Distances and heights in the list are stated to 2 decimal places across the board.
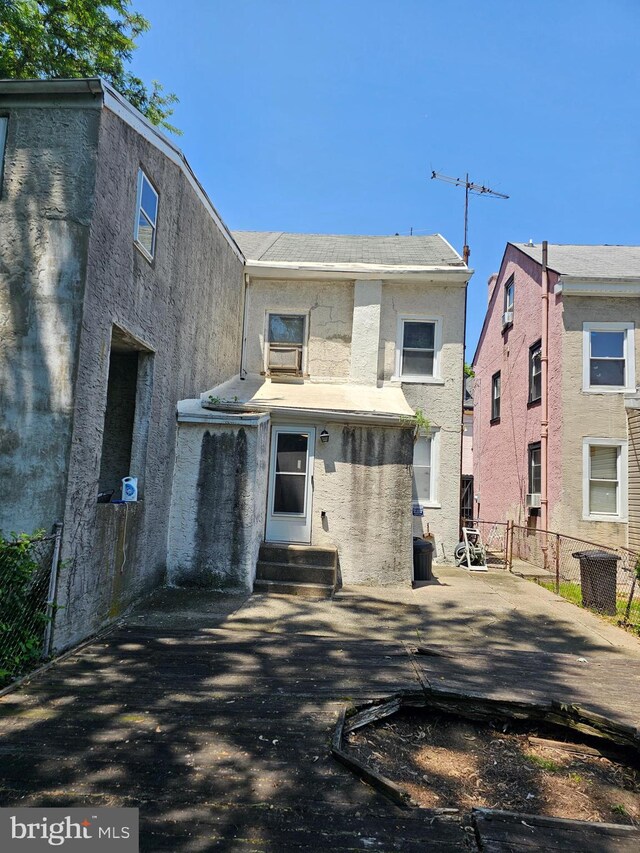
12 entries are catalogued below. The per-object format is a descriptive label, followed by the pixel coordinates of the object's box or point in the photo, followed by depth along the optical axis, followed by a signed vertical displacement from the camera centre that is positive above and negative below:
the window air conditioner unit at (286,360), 12.23 +2.73
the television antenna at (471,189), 16.73 +9.68
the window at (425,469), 11.69 +0.25
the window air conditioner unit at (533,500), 13.38 -0.40
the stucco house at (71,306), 5.30 +1.77
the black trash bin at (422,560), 9.99 -1.56
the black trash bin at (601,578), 8.33 -1.48
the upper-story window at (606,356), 12.36 +3.22
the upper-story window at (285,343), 12.24 +3.14
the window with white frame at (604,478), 12.06 +0.24
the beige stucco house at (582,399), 12.06 +2.18
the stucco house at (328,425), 8.35 +0.91
